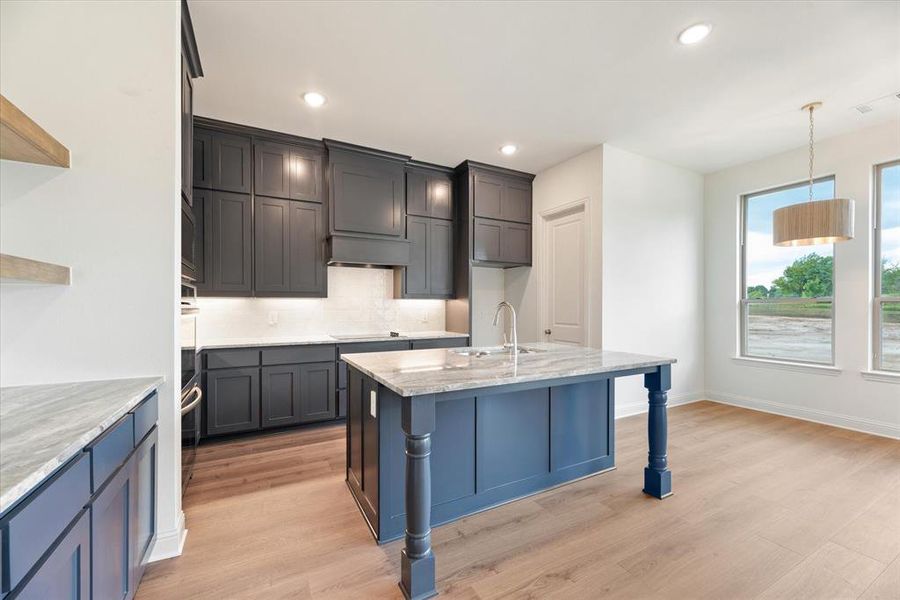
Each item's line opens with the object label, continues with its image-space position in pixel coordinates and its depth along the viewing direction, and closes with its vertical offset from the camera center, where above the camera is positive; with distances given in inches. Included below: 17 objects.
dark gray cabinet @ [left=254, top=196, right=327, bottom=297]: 146.2 +20.1
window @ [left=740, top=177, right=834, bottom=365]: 156.6 +3.9
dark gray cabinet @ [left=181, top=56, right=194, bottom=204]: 86.7 +39.9
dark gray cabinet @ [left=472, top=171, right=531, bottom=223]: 183.3 +51.2
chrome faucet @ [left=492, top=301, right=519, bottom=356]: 92.6 -12.9
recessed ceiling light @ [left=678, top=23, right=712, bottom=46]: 90.2 +65.3
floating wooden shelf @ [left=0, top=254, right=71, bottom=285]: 51.4 +4.0
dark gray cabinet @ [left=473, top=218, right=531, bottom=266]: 182.5 +28.3
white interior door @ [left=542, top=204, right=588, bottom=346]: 168.7 +10.1
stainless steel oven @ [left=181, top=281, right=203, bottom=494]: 83.9 -20.8
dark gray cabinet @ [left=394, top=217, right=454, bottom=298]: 177.2 +17.6
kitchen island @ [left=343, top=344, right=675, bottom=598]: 65.4 -31.6
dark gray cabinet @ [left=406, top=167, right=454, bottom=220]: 177.0 +51.1
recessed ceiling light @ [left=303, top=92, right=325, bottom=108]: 118.9 +64.3
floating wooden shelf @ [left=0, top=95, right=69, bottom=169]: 50.9 +23.3
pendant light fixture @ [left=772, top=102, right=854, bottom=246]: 114.7 +24.3
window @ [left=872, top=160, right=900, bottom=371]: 138.1 +11.6
